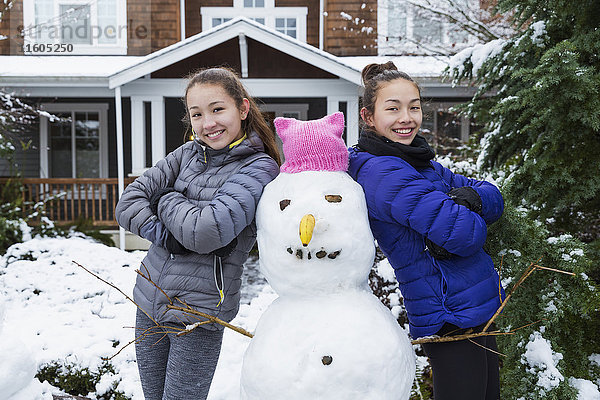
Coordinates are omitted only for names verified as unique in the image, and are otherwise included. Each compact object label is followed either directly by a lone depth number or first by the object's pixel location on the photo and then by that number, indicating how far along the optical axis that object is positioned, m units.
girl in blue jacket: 1.79
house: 10.11
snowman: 1.66
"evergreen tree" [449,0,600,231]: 3.07
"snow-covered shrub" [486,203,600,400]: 2.64
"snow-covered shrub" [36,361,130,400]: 3.89
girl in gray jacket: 1.98
